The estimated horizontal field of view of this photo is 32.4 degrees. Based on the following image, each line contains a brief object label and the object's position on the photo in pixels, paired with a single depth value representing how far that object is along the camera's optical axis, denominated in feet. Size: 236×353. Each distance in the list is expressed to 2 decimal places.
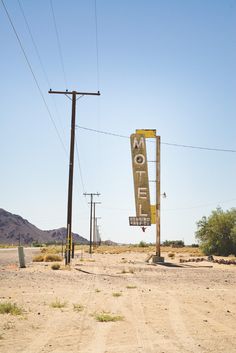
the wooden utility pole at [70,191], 90.94
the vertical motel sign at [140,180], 120.98
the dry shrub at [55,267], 80.49
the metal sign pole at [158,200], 113.19
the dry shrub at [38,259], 112.49
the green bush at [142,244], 344.08
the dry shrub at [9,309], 31.85
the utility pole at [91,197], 269.81
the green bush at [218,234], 159.22
